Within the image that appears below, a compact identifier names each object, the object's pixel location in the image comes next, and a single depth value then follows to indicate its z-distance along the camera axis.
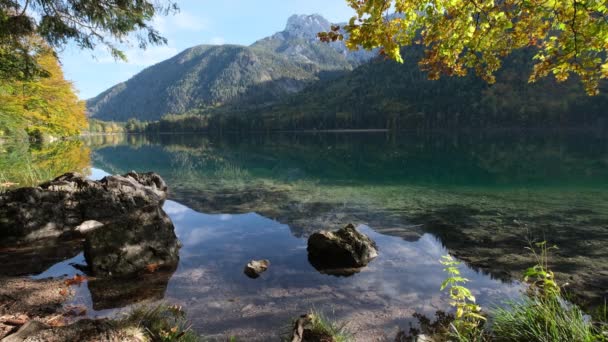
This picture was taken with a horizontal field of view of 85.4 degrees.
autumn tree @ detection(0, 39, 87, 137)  21.47
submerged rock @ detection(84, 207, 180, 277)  9.17
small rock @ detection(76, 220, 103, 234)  12.40
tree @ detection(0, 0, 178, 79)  10.55
